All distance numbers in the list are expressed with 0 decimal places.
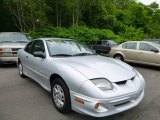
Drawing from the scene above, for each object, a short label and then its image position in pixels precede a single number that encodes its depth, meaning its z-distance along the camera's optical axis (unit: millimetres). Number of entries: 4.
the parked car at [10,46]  8266
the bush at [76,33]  17734
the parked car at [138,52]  8578
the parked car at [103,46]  13914
